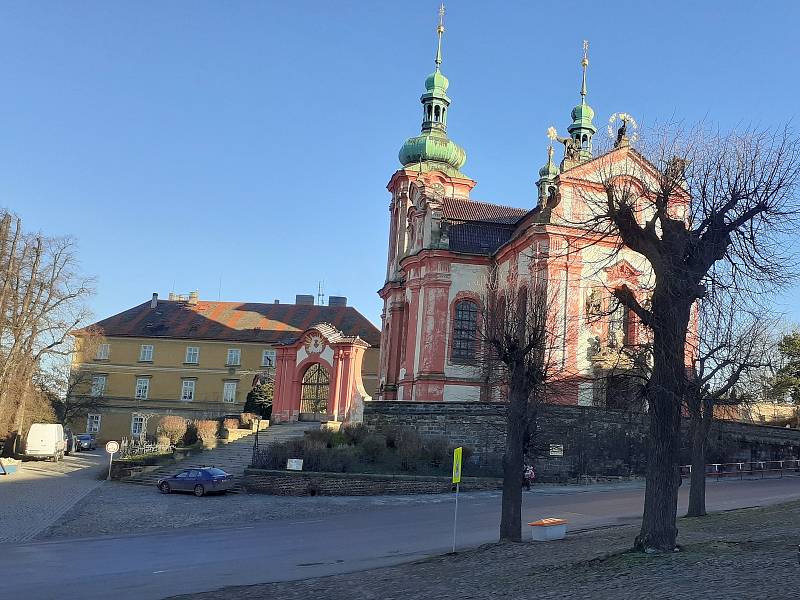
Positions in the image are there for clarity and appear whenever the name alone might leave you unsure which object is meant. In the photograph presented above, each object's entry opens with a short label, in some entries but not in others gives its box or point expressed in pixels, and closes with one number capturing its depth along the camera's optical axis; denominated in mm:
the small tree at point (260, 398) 47156
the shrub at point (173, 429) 37931
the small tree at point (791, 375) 38647
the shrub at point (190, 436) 37531
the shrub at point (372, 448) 31125
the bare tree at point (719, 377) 18422
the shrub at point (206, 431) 37156
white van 41406
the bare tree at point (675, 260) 13523
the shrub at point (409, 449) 30625
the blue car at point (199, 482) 28234
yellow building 60719
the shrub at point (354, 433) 33031
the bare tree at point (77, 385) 48344
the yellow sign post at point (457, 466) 17297
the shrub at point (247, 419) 41250
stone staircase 32500
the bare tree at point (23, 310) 42438
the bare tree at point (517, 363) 16969
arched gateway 41062
